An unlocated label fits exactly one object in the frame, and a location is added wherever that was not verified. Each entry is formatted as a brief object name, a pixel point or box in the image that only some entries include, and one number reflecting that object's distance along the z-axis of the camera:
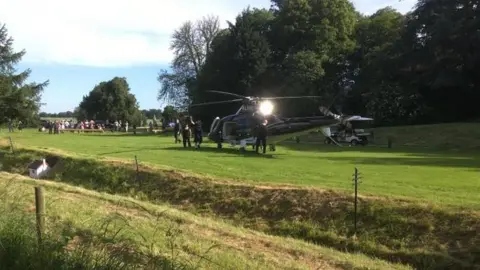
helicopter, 29.03
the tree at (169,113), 92.81
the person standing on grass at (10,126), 52.64
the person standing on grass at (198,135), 33.72
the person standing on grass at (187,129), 34.22
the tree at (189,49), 87.94
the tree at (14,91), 50.00
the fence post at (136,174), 22.48
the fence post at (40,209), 7.32
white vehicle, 42.25
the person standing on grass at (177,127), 41.35
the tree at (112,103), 126.56
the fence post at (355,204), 15.47
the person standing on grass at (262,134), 28.97
